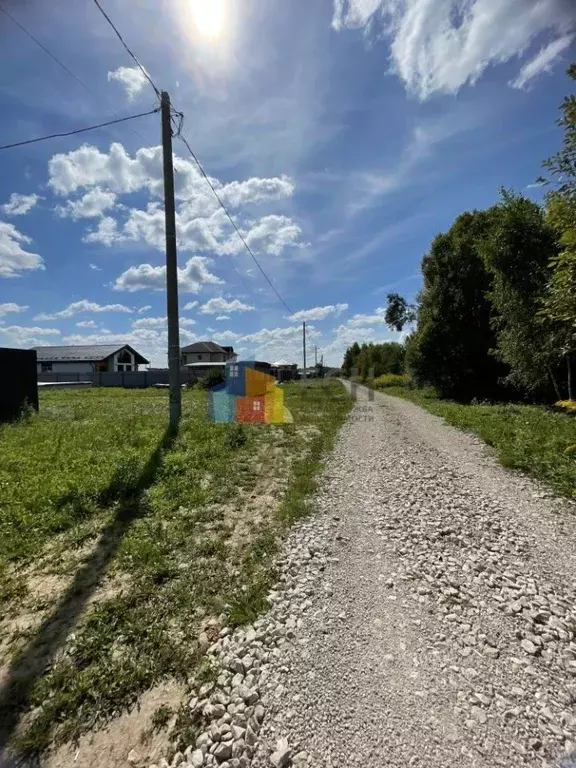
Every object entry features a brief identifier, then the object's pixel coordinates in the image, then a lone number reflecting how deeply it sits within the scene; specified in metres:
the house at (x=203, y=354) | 56.41
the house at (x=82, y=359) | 38.12
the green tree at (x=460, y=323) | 16.81
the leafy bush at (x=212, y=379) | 26.45
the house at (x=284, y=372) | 47.25
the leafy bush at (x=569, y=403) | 6.54
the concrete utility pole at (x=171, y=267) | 7.79
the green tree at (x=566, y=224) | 4.04
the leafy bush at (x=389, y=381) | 31.34
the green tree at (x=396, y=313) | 29.34
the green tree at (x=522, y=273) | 10.70
